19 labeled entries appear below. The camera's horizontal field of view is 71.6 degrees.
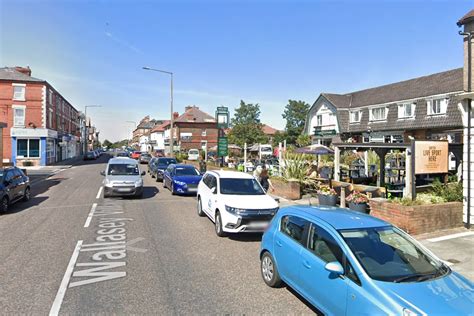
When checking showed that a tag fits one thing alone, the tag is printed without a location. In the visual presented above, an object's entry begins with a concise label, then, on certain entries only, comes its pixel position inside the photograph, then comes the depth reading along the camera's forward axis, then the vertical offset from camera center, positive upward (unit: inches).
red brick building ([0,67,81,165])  1373.0 +163.9
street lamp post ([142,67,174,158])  1245.4 +224.2
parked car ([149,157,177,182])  857.0 -28.2
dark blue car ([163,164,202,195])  606.2 -42.1
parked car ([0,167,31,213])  438.0 -46.7
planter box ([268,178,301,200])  552.7 -54.5
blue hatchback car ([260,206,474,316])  135.3 -53.7
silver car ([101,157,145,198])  539.5 -38.8
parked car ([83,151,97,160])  1878.2 -2.3
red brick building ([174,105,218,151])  2421.3 +200.8
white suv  321.7 -48.3
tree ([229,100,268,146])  2546.8 +183.8
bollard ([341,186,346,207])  441.9 -52.8
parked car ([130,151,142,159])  1996.6 +6.8
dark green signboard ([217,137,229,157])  856.3 +28.8
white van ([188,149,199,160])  1492.4 +10.9
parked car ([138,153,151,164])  1624.0 -9.2
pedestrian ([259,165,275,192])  559.8 -37.0
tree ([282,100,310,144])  2883.9 +394.0
